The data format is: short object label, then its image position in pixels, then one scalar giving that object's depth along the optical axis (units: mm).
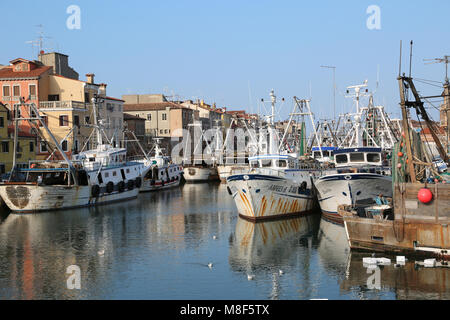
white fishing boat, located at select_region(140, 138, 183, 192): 71394
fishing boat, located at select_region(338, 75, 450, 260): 25641
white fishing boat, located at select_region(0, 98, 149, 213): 46906
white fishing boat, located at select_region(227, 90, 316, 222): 38750
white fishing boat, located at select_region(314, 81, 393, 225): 36812
